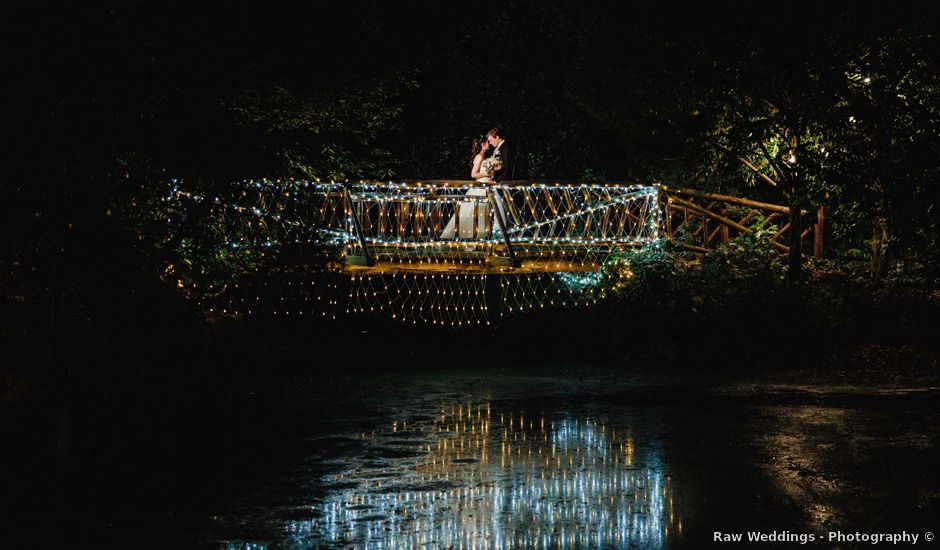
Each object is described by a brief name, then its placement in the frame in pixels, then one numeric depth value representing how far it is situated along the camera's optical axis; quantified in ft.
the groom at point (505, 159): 81.61
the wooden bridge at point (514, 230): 57.72
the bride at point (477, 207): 63.35
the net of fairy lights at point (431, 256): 37.45
